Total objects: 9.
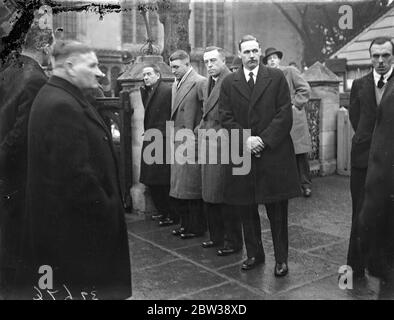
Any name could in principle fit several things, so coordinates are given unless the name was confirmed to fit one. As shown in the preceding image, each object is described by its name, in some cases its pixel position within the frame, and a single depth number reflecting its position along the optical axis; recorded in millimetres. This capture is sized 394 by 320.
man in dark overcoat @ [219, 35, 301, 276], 4168
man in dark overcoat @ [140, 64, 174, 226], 5938
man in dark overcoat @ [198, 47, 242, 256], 4902
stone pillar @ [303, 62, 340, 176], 8922
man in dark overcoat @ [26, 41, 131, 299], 2693
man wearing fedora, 7090
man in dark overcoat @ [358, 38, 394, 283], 3562
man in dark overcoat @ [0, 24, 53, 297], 3529
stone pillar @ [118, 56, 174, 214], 6453
